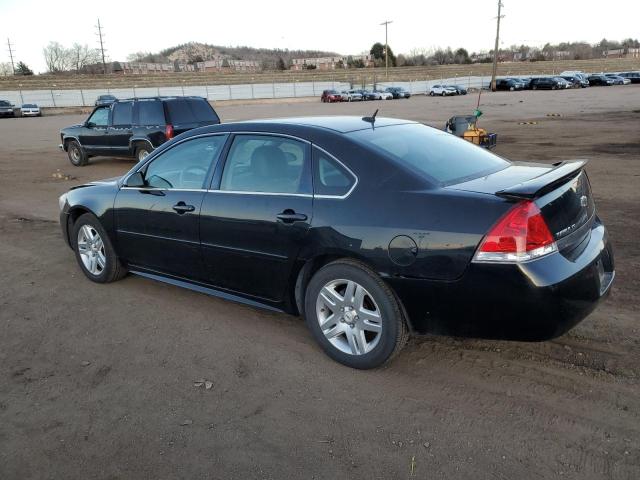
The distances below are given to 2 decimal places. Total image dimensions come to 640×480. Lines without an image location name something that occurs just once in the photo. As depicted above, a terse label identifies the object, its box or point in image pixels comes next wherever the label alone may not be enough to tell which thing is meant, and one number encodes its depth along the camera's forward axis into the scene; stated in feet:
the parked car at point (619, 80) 213.66
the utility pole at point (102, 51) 356.01
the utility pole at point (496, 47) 215.31
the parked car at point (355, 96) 194.29
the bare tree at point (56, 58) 403.95
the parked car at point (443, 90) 203.92
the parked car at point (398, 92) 206.84
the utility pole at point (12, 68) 362.41
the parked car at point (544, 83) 200.34
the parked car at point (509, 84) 212.84
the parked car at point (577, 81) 207.92
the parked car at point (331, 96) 185.68
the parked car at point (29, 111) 150.10
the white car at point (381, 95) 200.47
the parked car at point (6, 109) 144.97
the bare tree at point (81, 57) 408.87
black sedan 9.77
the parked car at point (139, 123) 40.22
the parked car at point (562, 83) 200.56
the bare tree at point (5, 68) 375.04
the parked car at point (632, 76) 219.55
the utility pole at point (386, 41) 302.74
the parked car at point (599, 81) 213.25
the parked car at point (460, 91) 203.92
